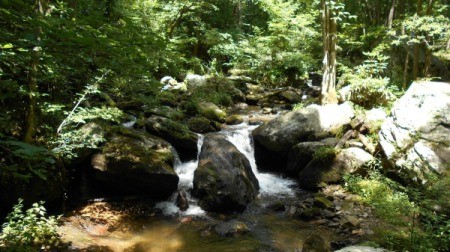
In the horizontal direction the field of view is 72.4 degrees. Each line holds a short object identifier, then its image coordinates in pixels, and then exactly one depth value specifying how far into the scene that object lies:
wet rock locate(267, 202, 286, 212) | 7.67
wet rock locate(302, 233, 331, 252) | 5.36
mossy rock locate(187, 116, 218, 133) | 11.08
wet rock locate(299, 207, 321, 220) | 7.06
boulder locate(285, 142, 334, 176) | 9.12
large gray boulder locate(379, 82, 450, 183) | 7.31
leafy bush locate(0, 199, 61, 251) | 4.73
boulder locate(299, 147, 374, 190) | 8.59
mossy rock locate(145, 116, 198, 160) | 9.27
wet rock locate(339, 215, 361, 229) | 6.45
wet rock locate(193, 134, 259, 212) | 7.47
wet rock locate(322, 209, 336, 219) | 6.98
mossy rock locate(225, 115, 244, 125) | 12.46
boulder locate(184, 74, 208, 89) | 15.34
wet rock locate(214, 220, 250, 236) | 6.32
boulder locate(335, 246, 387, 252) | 4.02
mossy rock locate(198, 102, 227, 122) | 12.33
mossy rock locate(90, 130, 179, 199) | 7.25
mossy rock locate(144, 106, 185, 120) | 10.47
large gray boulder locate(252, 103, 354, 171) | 9.91
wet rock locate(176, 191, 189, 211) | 7.47
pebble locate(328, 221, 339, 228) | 6.62
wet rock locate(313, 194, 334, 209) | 7.30
